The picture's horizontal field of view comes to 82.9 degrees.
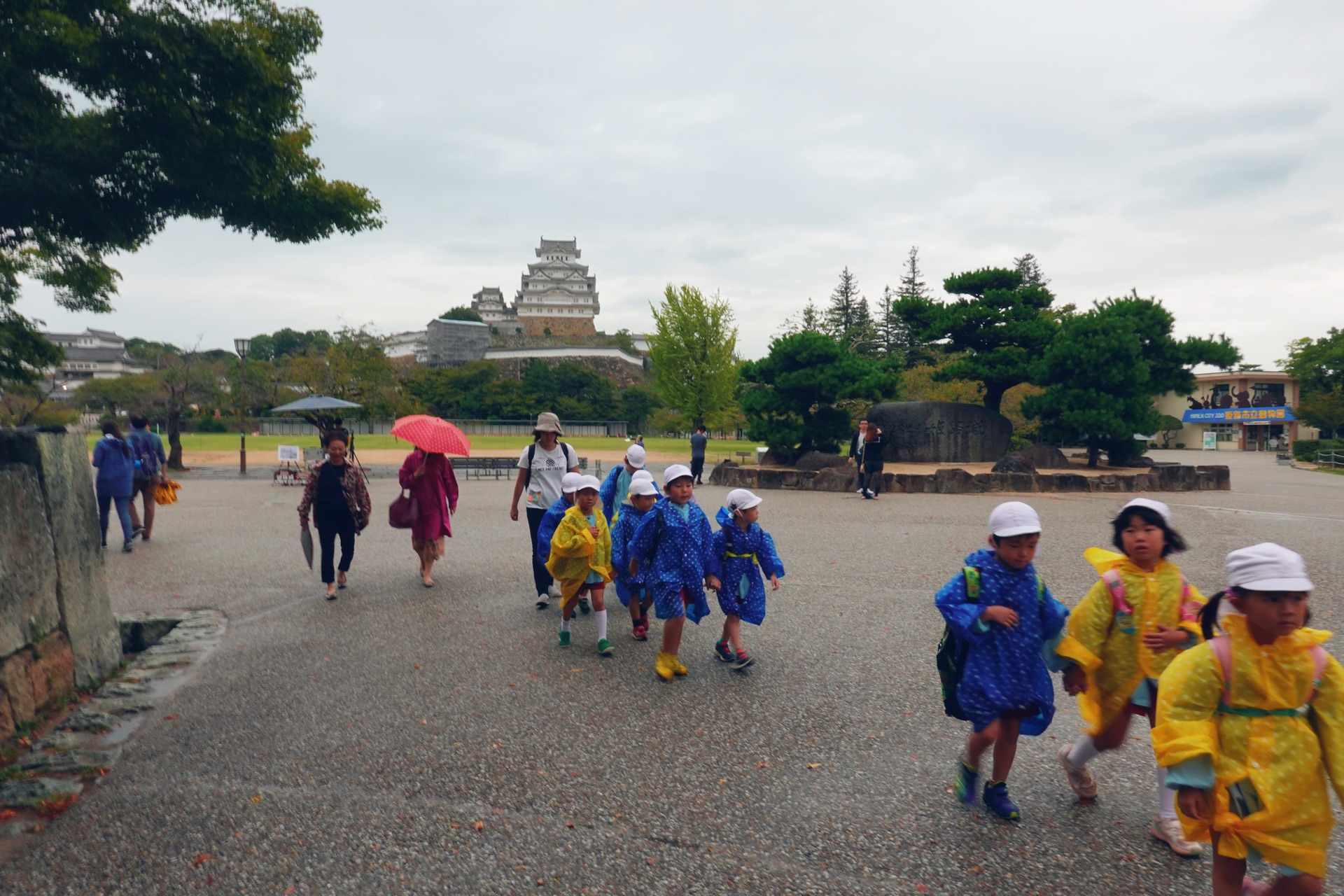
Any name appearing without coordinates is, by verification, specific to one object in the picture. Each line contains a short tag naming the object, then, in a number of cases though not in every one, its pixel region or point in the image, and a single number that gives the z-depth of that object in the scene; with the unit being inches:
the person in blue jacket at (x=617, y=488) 234.4
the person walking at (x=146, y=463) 356.2
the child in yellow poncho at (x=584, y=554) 189.6
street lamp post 877.2
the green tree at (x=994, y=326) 778.2
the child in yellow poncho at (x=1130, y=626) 106.0
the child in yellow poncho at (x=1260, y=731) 75.2
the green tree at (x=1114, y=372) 691.4
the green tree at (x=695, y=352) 1272.1
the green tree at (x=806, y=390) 760.3
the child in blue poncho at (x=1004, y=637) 108.7
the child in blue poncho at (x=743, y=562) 174.9
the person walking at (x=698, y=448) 715.4
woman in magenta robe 261.9
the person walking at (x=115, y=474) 327.9
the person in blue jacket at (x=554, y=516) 200.7
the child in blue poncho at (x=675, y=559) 172.6
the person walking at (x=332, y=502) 254.2
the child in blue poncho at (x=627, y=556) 186.2
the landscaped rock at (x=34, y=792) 117.9
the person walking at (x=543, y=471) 237.3
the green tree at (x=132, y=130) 163.5
